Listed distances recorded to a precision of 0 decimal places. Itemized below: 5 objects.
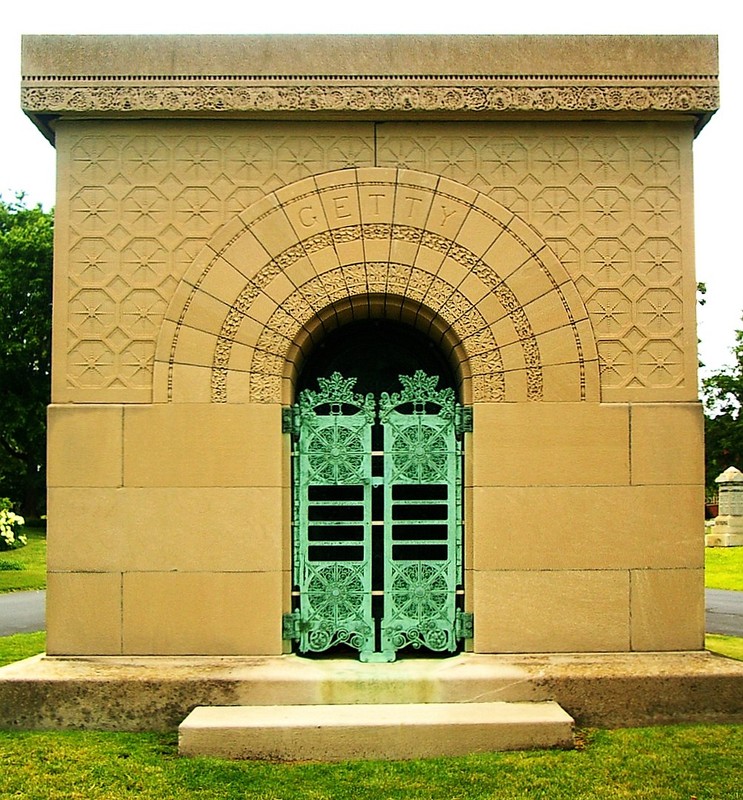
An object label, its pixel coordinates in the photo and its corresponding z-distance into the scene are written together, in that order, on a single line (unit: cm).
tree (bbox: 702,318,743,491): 4872
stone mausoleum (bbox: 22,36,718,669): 791
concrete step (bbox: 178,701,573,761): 687
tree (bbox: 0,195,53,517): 3466
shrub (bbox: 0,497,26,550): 2498
